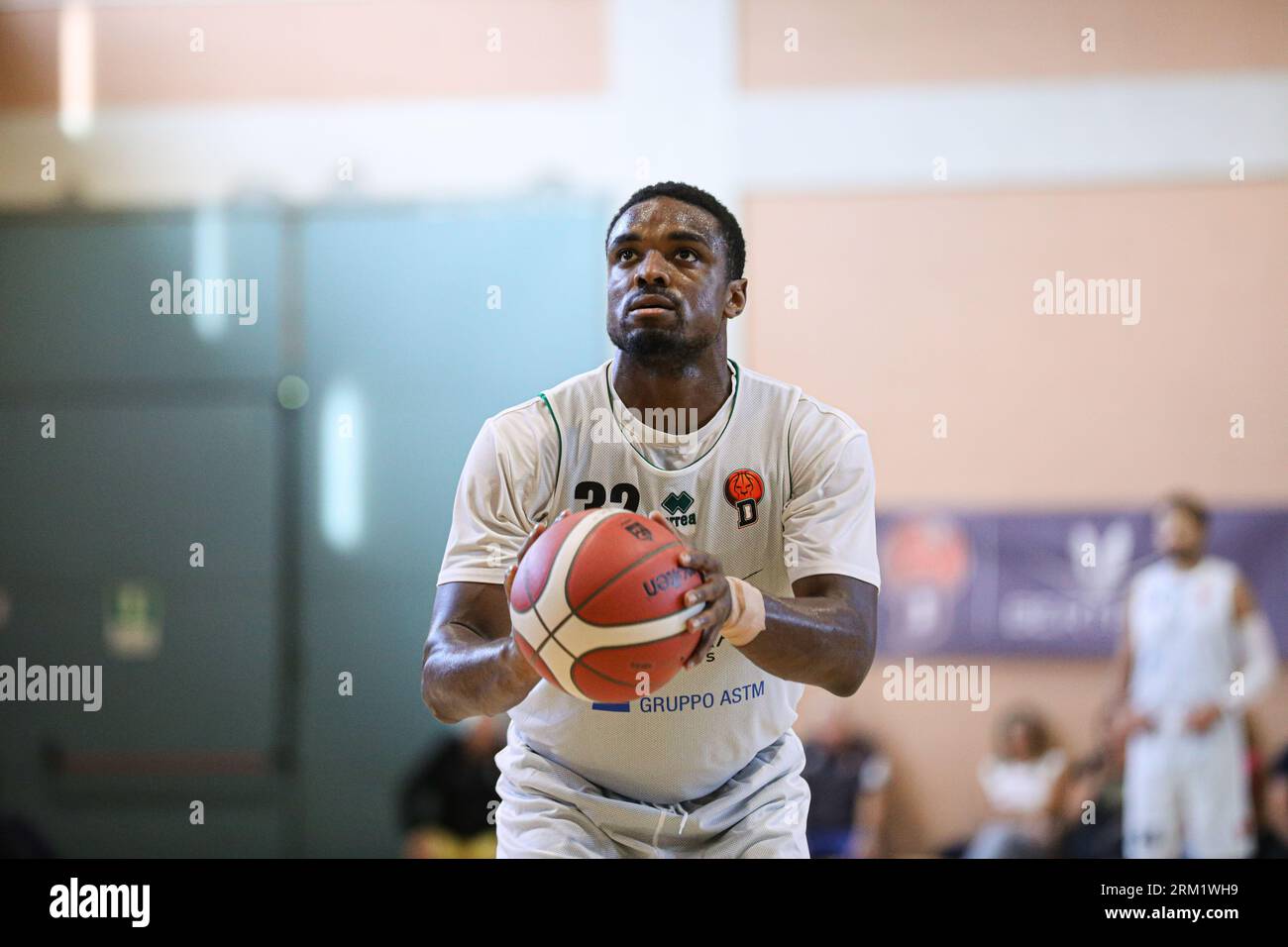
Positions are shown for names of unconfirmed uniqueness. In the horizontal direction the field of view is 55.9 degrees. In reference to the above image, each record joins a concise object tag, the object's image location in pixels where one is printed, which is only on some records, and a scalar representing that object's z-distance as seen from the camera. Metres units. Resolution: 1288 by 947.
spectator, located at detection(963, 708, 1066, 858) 4.49
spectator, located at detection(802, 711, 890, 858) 4.55
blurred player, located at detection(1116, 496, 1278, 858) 4.43
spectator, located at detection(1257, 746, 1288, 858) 4.33
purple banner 4.74
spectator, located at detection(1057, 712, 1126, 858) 4.49
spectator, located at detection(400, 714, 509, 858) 4.43
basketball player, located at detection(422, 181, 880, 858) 2.31
